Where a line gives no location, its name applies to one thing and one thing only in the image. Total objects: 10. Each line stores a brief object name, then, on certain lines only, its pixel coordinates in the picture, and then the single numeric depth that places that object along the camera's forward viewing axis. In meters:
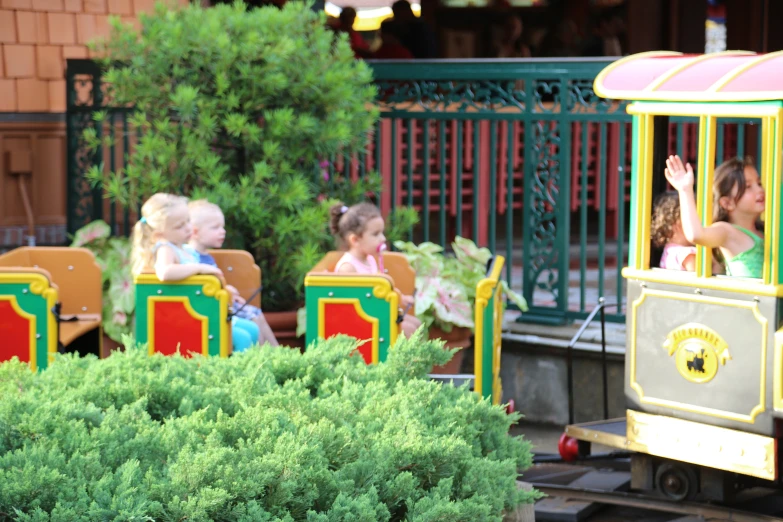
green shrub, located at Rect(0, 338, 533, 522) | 5.27
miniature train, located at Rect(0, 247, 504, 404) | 11.86
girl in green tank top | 10.55
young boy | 13.06
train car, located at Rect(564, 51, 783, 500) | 10.25
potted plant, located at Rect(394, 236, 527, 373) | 14.12
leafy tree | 14.46
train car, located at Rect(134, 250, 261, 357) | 12.05
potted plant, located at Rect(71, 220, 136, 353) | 14.12
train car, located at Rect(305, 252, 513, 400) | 11.95
